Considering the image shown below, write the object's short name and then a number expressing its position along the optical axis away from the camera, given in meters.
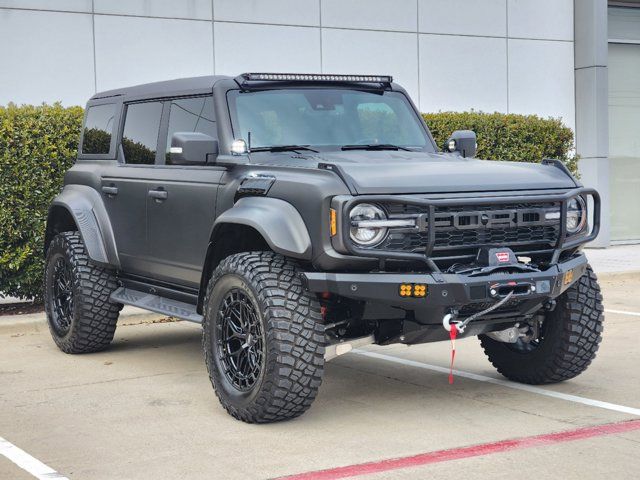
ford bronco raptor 5.87
